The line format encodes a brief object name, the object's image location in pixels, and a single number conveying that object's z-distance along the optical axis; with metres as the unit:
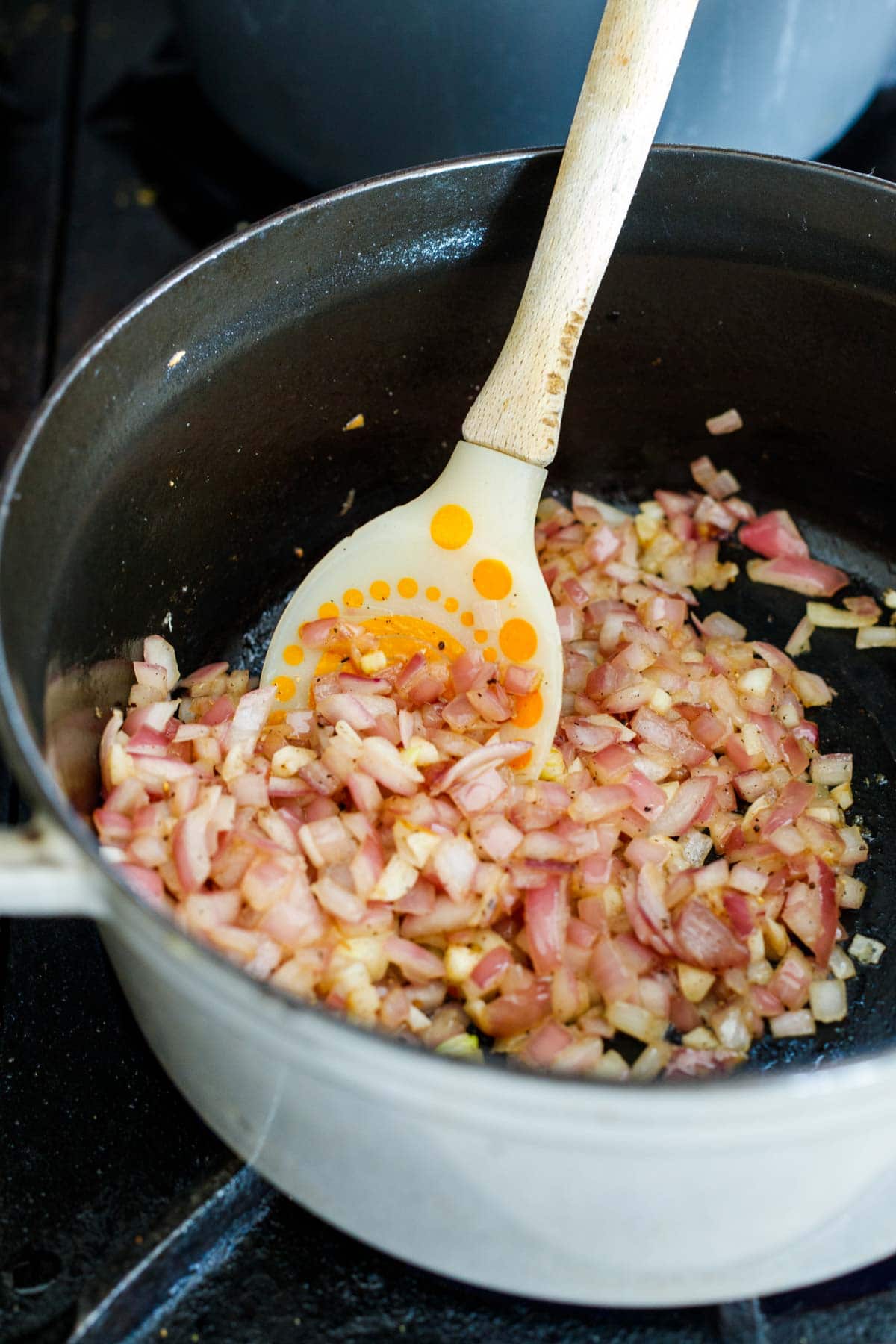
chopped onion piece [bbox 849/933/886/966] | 0.58
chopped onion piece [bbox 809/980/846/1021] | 0.56
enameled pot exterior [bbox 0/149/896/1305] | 0.47
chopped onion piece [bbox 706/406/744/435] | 0.64
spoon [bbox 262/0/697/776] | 0.57
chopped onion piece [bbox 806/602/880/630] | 0.63
